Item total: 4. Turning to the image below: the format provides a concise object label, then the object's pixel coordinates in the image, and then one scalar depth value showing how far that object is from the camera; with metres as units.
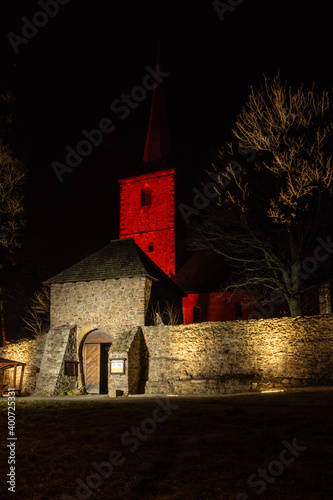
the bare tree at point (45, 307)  28.69
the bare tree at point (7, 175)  19.38
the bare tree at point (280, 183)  16.36
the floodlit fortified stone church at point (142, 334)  16.39
